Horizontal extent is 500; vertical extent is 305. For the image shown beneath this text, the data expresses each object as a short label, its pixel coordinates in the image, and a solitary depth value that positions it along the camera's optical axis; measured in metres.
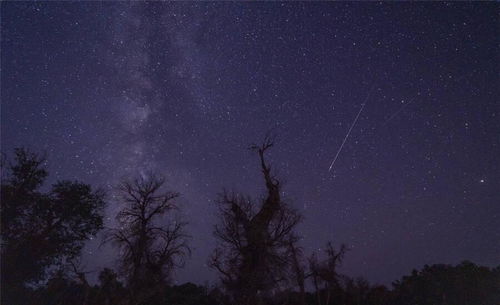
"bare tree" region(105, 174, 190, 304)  23.08
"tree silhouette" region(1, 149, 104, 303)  22.69
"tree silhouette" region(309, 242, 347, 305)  33.35
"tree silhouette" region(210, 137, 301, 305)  23.50
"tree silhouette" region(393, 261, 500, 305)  43.00
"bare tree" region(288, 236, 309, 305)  26.38
